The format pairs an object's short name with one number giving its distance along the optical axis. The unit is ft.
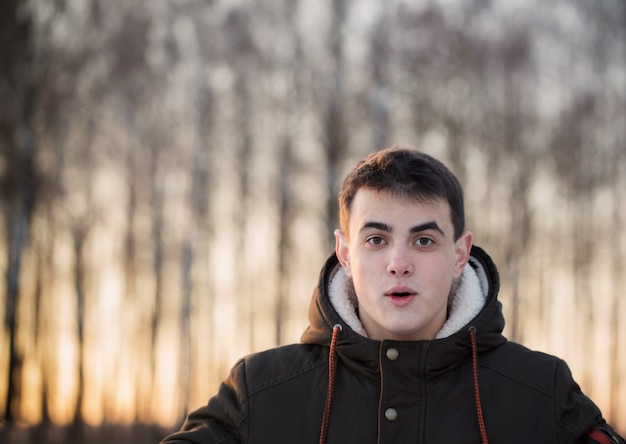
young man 10.11
